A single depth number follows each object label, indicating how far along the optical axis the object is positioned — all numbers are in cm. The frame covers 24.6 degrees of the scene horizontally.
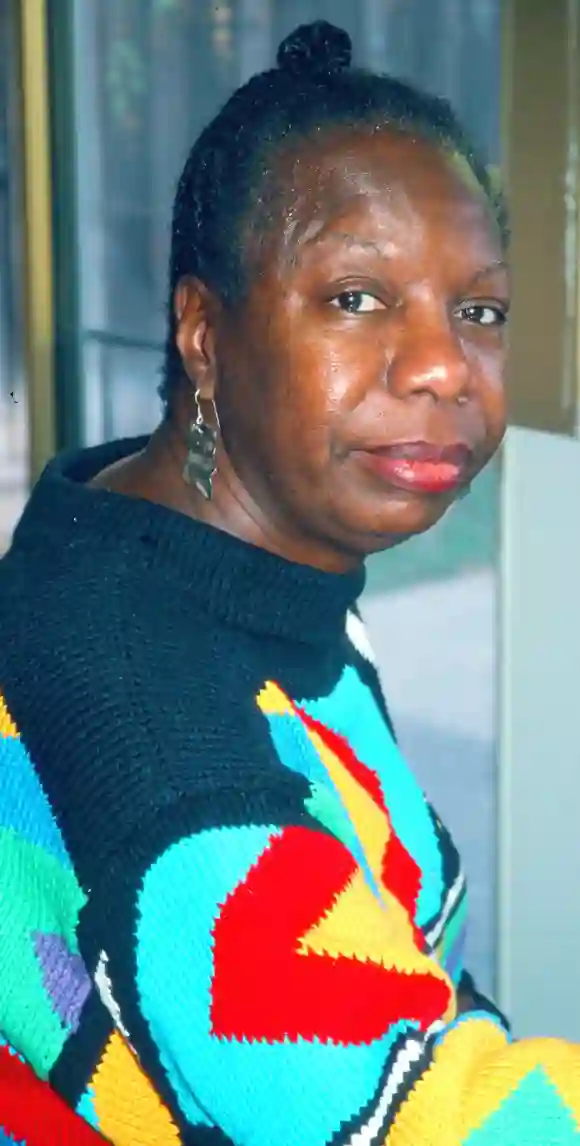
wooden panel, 147
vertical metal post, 204
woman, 61
